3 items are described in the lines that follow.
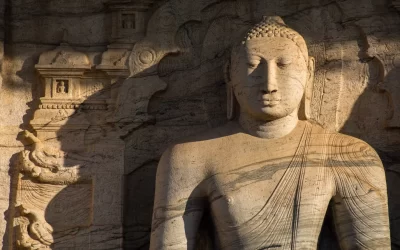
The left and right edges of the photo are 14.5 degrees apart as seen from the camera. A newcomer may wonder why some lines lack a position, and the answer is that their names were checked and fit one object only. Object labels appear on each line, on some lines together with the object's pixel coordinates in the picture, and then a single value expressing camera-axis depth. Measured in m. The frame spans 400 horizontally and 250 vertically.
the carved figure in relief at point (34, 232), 12.88
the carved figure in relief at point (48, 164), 13.02
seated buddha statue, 12.22
